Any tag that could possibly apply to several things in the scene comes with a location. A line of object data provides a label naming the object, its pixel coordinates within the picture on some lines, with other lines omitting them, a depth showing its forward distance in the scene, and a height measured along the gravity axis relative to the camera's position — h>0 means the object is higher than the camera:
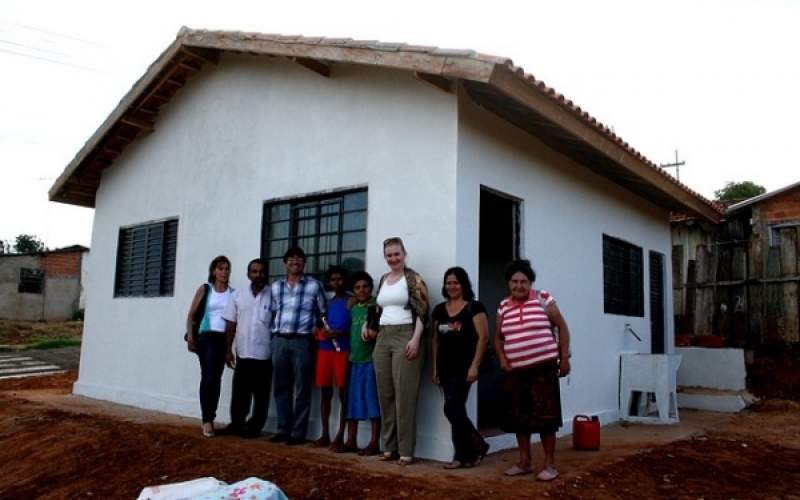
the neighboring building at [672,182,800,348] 10.91 +0.97
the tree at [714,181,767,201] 27.02 +5.99
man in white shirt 6.59 -0.31
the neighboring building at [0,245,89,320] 24.95 +1.07
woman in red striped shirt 4.91 -0.27
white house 5.86 +1.48
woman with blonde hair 5.40 -0.22
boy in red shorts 6.01 -0.25
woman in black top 5.21 -0.25
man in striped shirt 6.21 -0.20
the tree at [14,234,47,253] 50.75 +5.22
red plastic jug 6.17 -0.97
